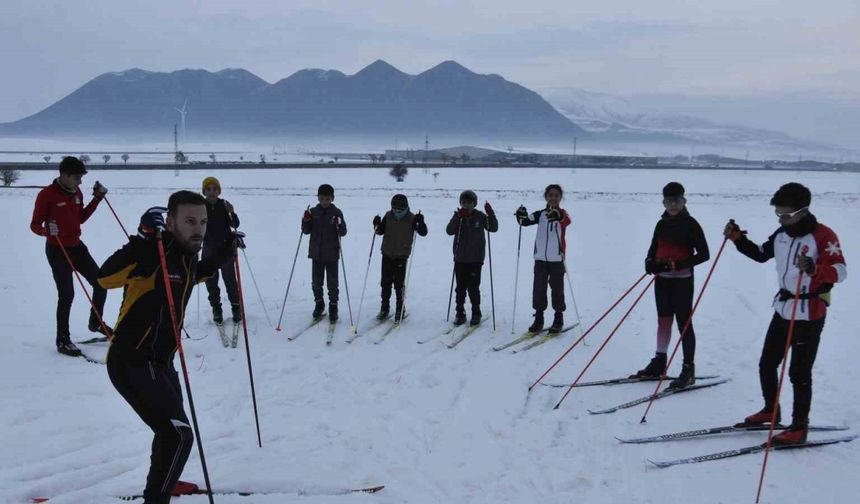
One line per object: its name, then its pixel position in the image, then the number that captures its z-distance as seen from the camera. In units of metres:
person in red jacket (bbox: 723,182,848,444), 3.94
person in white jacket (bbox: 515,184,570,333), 6.86
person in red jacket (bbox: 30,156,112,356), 5.61
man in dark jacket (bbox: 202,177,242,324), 6.75
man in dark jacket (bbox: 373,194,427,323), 7.42
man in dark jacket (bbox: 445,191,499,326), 7.18
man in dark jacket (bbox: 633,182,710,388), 5.27
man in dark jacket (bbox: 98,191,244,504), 2.89
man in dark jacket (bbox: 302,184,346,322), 7.30
